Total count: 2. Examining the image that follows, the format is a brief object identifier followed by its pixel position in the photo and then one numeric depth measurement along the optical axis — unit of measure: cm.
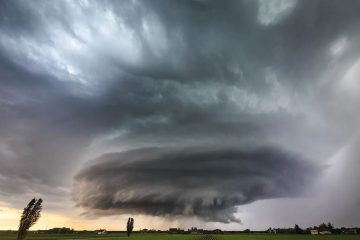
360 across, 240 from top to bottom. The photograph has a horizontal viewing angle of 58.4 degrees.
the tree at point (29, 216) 6906
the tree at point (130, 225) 19050
